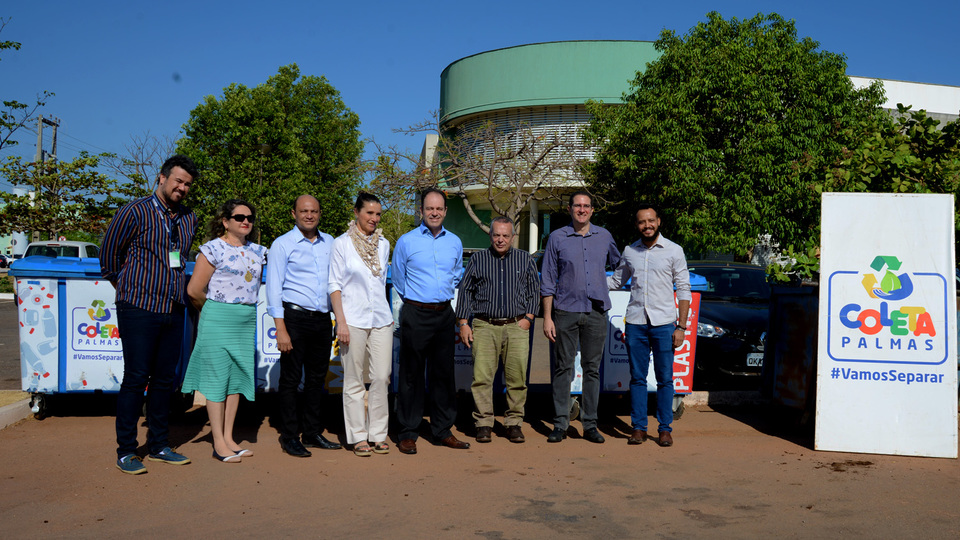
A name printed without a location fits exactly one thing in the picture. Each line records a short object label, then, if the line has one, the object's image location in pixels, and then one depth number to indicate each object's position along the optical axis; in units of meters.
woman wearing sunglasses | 5.46
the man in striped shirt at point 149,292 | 5.17
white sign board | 5.89
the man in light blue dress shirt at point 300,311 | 5.68
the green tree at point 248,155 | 31.41
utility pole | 33.69
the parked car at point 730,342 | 8.46
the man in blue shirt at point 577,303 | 6.32
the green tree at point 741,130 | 20.73
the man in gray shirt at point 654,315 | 6.28
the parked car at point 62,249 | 24.10
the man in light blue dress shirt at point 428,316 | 6.00
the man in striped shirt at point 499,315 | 6.27
